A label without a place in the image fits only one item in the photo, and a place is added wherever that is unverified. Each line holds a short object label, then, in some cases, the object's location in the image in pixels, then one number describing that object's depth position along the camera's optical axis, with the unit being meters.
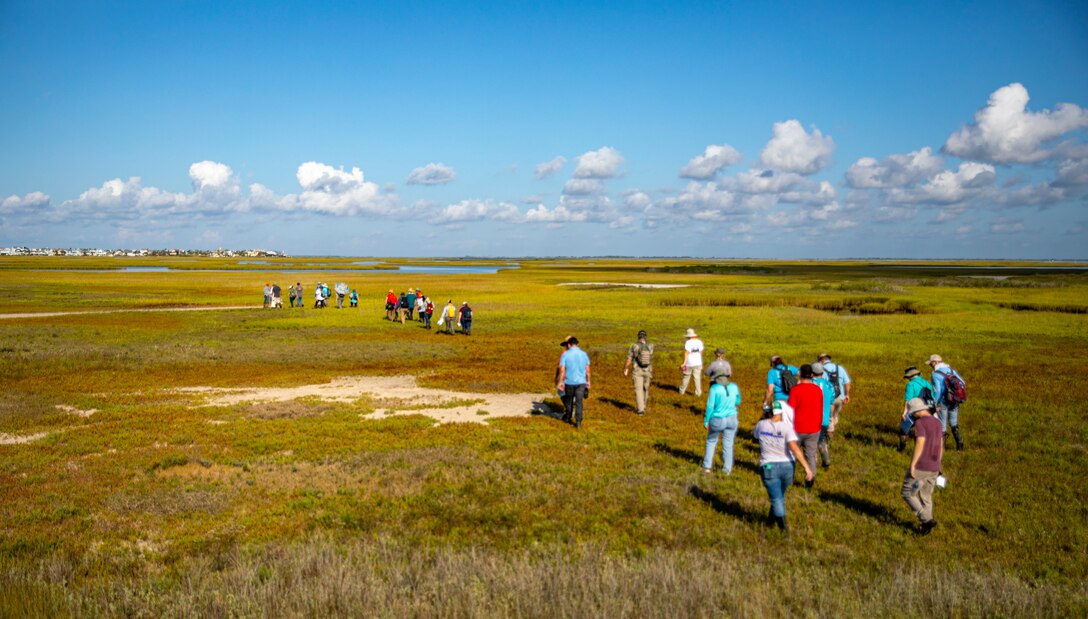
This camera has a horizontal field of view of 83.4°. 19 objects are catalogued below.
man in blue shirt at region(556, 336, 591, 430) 15.60
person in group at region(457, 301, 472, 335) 37.03
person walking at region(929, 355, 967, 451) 13.74
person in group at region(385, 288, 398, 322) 43.75
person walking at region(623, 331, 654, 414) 17.14
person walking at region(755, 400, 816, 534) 8.84
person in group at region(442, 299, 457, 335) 37.31
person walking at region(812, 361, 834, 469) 12.76
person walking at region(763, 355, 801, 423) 13.31
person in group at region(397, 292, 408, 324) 43.56
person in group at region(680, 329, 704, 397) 20.41
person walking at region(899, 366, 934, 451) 12.94
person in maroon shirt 8.85
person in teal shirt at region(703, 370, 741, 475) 11.37
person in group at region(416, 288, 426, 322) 41.45
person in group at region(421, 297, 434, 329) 41.06
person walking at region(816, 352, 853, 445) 13.89
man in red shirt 10.66
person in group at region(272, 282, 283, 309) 52.06
